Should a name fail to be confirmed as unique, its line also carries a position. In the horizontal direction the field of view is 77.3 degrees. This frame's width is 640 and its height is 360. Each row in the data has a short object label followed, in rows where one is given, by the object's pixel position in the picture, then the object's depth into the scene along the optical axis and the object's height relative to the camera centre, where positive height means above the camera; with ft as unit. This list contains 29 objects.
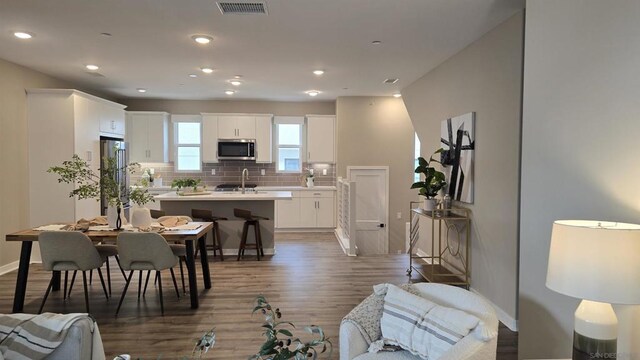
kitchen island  19.36 -2.26
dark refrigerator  20.26 +0.55
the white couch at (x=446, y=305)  5.95 -2.66
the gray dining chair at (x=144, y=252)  11.63 -2.56
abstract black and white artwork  13.62 +0.46
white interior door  25.04 -2.62
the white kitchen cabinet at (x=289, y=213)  26.48 -3.13
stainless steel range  26.21 -1.45
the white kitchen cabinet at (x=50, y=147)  17.75 +0.78
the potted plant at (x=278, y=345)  3.11 -1.43
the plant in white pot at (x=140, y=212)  12.49 -1.51
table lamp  4.62 -1.29
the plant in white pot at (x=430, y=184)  14.80 -0.65
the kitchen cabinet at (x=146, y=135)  25.93 +1.93
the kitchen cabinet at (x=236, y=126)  26.48 +2.60
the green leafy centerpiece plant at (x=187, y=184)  19.36 -0.95
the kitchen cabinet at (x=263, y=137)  26.68 +1.90
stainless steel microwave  26.30 +1.02
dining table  11.95 -2.45
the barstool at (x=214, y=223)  18.44 -2.70
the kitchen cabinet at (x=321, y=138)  26.86 +1.87
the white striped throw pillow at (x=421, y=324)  6.20 -2.59
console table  13.96 -3.21
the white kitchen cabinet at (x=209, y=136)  26.40 +1.93
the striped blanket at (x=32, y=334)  5.80 -2.54
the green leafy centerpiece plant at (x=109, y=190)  11.73 -0.77
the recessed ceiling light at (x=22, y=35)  12.79 +4.19
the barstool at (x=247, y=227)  18.52 -2.89
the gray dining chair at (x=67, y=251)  11.48 -2.52
